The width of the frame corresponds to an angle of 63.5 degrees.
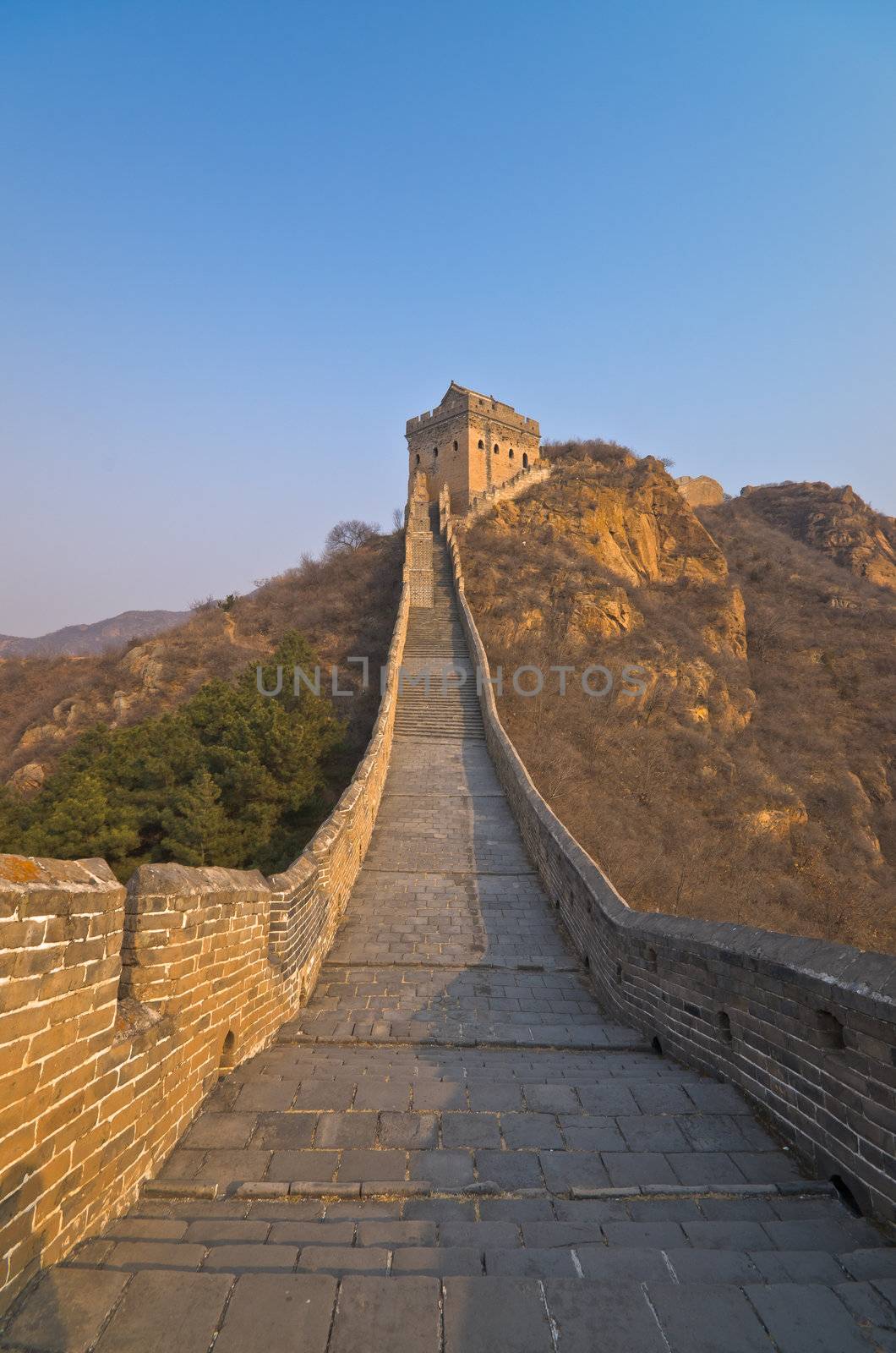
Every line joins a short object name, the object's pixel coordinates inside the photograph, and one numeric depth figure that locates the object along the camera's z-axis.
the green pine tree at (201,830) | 13.44
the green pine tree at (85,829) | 13.37
